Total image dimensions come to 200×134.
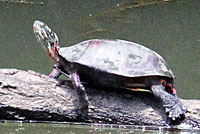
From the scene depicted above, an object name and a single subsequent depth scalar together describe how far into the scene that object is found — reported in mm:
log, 5969
